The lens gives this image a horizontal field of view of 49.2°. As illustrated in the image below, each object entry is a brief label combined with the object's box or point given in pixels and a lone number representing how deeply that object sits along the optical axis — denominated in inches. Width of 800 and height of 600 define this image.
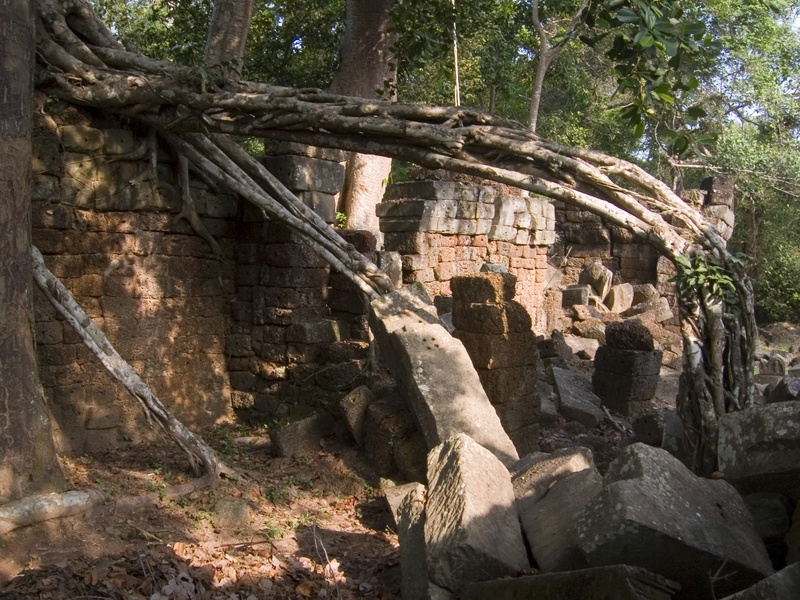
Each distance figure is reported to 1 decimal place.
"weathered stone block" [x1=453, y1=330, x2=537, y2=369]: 291.6
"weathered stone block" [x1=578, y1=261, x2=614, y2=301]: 684.1
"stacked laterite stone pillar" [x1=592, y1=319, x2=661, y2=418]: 399.5
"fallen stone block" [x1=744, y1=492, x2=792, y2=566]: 159.3
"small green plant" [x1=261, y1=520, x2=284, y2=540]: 223.5
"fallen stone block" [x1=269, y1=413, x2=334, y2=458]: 282.0
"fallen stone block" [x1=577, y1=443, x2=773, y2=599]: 140.2
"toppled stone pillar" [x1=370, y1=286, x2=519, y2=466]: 241.1
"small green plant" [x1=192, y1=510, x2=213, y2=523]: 227.1
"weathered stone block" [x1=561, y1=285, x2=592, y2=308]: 644.1
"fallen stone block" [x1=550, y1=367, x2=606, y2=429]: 355.9
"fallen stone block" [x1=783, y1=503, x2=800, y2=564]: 144.3
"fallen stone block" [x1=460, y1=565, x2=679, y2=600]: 126.1
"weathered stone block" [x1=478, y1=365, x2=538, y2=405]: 291.4
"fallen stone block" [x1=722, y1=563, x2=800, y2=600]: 117.3
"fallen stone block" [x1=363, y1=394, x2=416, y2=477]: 262.8
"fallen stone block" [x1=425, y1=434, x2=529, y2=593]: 159.2
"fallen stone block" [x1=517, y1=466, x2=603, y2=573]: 154.2
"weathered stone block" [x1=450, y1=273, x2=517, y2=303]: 300.4
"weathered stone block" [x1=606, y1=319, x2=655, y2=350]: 406.9
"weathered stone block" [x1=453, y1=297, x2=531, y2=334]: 292.8
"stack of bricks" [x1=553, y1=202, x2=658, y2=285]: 728.3
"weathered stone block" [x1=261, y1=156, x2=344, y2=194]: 323.3
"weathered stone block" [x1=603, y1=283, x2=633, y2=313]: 667.4
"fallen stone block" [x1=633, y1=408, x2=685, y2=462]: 289.0
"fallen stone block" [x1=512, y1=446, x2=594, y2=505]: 193.2
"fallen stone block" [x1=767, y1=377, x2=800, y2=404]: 232.9
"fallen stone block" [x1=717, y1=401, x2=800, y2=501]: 164.6
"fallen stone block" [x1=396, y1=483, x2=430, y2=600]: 171.2
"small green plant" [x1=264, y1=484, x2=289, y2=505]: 250.4
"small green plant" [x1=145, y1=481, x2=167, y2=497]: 240.1
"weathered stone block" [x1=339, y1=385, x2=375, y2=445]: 276.4
